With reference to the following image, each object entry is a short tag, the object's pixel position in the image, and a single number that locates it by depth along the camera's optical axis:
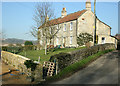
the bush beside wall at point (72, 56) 9.57
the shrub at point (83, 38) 20.89
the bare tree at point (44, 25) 17.00
